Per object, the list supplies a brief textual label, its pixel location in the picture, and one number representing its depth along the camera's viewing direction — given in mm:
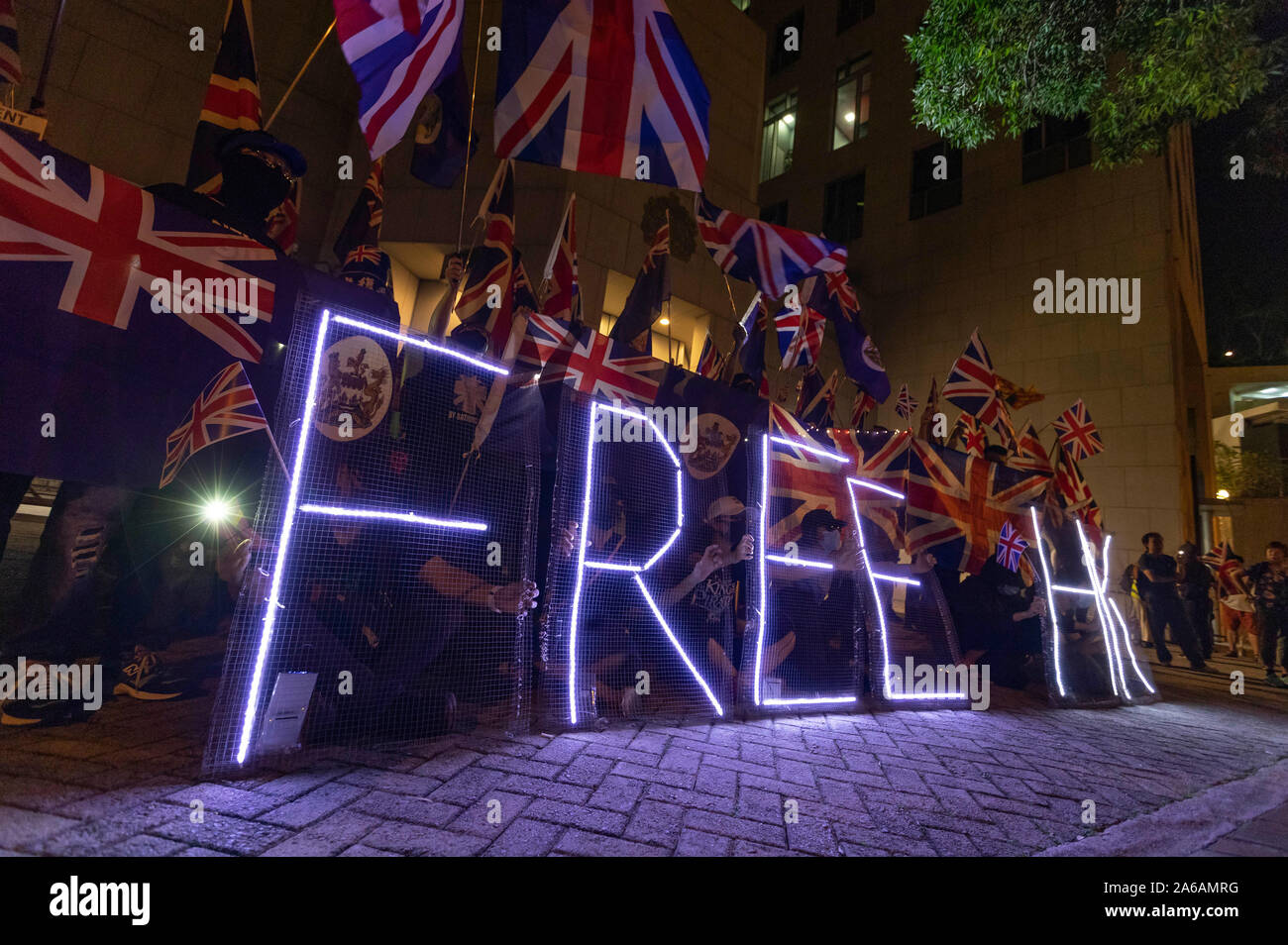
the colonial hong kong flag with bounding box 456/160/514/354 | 5336
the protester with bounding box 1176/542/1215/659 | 11070
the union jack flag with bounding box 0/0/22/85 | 3166
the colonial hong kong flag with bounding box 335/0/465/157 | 3615
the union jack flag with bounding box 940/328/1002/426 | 8828
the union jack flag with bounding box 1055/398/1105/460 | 10102
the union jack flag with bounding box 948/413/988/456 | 8547
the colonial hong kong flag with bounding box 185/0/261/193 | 4156
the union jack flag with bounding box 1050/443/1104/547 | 8100
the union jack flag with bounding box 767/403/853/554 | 5082
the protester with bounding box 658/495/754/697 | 4418
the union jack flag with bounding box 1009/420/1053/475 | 8055
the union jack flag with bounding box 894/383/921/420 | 11320
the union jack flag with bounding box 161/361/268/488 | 3117
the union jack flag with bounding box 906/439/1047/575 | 6262
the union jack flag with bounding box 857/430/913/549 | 5858
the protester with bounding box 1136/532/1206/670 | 10531
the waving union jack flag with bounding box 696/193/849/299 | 6500
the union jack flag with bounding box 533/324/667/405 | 4773
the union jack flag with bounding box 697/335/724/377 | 8469
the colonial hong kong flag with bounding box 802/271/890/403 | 8680
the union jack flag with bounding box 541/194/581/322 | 6672
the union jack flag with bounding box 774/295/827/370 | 8047
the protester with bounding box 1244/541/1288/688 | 9773
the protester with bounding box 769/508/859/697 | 4906
